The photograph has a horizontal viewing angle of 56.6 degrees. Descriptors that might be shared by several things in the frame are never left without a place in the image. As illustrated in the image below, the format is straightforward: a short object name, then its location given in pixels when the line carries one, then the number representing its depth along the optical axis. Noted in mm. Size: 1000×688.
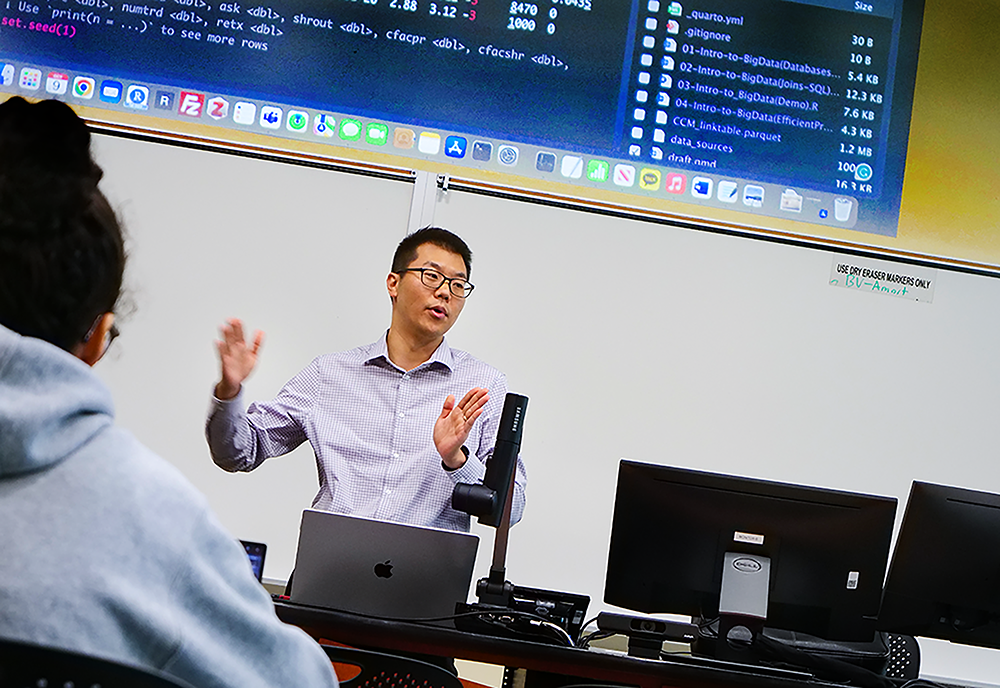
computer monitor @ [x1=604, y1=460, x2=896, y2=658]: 1914
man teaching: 2508
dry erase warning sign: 3189
